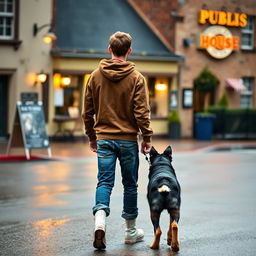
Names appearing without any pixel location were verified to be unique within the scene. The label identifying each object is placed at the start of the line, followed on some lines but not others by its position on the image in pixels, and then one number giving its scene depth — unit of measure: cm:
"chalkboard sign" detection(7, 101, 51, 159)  1725
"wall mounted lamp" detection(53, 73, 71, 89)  2403
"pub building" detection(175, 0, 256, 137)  2692
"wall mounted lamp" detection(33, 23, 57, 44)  2170
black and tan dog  601
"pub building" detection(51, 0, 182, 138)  2405
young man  637
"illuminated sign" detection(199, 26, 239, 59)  2717
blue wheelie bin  2534
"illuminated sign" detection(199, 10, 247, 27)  2708
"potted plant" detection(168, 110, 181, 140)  2614
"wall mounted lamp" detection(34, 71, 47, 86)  2306
